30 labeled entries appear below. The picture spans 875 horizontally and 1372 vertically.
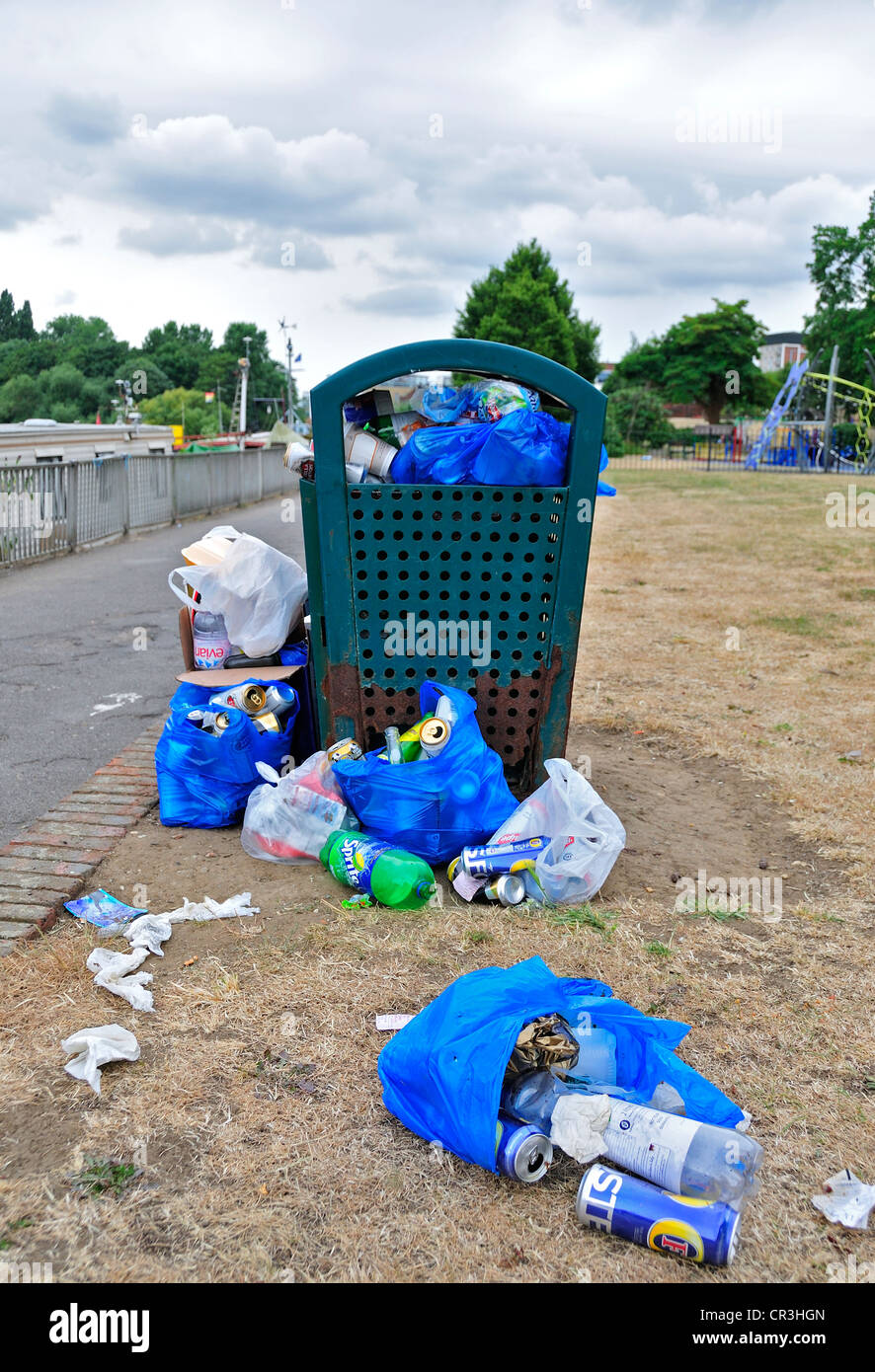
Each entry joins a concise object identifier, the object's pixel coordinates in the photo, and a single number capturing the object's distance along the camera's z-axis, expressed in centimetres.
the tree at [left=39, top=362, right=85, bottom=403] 7750
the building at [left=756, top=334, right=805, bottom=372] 11792
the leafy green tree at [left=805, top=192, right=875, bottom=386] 5138
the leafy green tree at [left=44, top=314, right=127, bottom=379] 9419
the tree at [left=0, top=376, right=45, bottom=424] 7100
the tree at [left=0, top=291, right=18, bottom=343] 9331
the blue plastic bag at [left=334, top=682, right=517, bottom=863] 335
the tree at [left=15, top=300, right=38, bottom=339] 9662
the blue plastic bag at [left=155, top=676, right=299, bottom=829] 379
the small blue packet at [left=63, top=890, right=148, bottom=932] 309
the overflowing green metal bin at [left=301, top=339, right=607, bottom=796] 344
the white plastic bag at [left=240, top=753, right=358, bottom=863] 352
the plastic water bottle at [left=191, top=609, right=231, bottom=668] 427
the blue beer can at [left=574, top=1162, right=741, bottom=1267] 185
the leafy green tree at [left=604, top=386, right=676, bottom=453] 5259
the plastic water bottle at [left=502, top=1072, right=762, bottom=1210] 201
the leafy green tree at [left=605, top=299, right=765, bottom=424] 5681
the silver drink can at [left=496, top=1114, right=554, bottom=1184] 202
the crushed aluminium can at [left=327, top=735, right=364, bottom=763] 362
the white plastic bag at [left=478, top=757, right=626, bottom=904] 325
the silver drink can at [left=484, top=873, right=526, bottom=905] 323
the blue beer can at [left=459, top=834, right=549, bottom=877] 326
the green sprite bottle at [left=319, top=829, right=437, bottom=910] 323
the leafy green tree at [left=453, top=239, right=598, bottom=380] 5225
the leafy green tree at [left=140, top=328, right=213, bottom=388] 11912
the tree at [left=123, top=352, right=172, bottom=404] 9229
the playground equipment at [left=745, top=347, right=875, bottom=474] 3694
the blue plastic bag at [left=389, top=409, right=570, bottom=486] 346
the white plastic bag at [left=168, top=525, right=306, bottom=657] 417
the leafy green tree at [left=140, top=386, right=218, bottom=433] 8512
